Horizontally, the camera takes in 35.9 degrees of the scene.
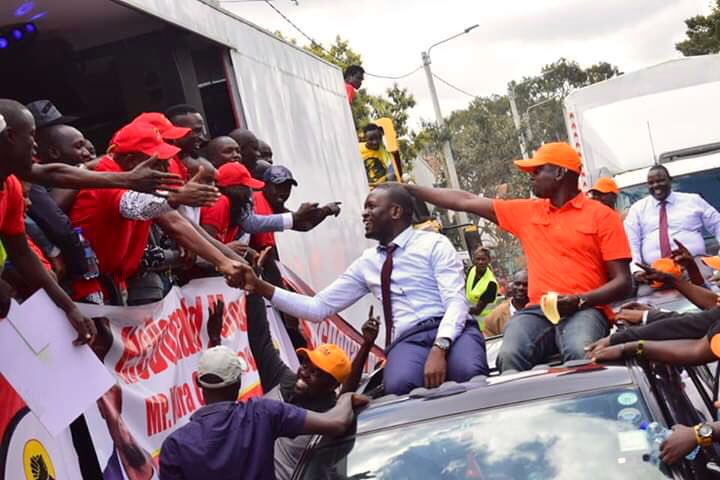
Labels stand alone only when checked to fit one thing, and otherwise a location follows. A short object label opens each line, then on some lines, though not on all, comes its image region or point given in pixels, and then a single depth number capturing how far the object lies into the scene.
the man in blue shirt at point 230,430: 4.22
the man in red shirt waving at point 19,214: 4.23
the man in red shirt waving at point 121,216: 5.36
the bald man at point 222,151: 7.24
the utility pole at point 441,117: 32.84
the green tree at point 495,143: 38.75
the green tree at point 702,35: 32.66
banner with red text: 5.05
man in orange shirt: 5.54
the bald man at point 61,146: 5.56
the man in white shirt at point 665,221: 10.44
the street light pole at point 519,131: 44.98
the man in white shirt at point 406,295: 5.33
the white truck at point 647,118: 15.33
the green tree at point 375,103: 28.16
